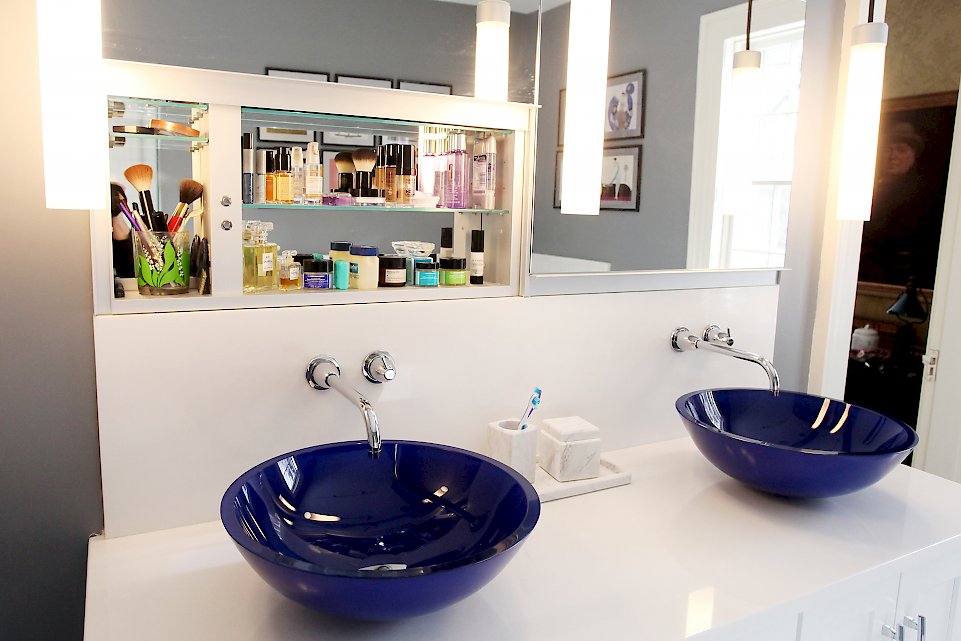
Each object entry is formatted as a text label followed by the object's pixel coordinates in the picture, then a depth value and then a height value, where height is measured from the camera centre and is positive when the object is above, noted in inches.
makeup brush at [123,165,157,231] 46.4 +1.5
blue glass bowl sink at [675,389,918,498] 51.6 -16.9
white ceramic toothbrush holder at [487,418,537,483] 55.4 -17.4
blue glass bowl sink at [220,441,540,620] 35.1 -18.0
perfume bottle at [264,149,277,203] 50.4 +2.5
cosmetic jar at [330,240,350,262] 54.1 -2.8
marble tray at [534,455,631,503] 55.8 -20.6
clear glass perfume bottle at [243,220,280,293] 50.9 -3.3
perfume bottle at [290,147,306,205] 51.3 +2.7
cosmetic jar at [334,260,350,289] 54.1 -4.6
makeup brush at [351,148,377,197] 53.4 +3.3
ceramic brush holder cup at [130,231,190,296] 47.5 -3.6
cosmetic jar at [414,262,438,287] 57.1 -4.7
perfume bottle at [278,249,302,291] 52.5 -4.3
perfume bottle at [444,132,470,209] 57.5 +3.4
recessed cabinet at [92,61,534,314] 46.2 +3.2
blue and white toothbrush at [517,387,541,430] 56.5 -14.6
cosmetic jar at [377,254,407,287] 55.6 -4.3
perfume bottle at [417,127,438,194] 55.8 +4.2
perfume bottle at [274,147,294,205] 50.8 +2.3
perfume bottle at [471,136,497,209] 59.0 +3.6
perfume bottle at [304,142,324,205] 51.8 +2.4
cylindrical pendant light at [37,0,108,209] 38.7 +5.4
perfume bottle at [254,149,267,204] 50.1 +2.2
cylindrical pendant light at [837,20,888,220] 63.4 +9.8
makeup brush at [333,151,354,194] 52.9 +3.1
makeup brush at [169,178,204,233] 48.0 +0.7
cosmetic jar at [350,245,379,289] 54.6 -4.0
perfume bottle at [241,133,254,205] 49.4 +2.9
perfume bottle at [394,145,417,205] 55.0 +3.0
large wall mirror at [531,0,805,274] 61.1 +7.4
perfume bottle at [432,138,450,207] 56.7 +3.6
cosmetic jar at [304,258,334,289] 52.7 -4.4
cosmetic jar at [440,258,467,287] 58.5 -4.5
